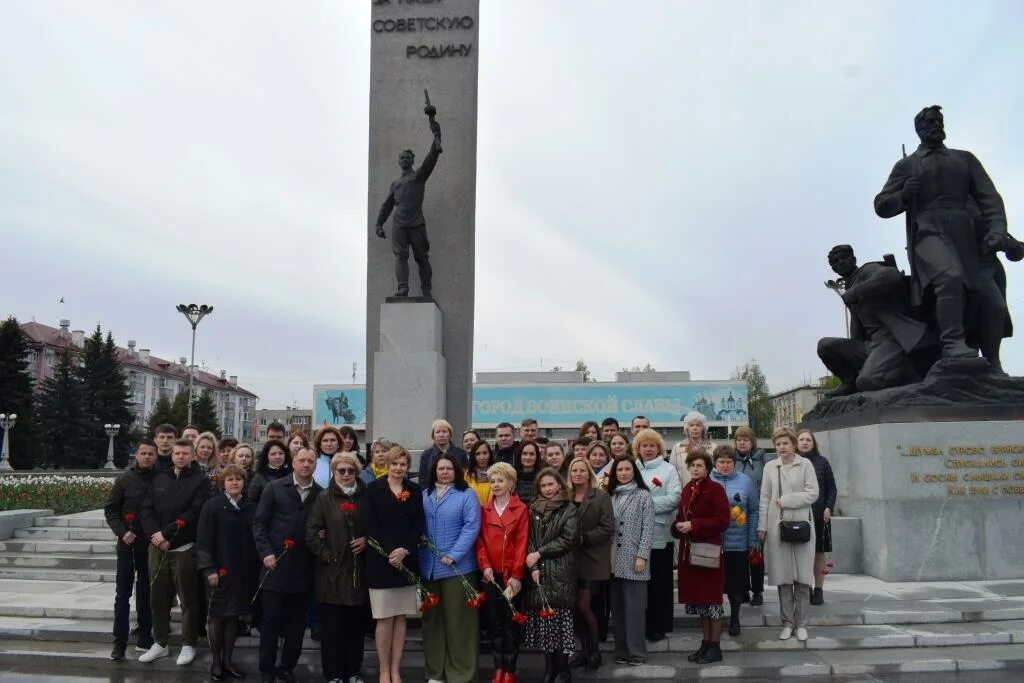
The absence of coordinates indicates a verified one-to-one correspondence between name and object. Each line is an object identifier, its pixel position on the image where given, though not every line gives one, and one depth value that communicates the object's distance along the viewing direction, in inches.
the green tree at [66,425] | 1790.1
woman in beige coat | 261.9
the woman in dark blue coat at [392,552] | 225.3
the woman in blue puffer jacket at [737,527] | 272.1
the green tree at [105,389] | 1909.4
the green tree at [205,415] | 2295.8
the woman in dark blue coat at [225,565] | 242.5
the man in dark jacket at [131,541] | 262.8
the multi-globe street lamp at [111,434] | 1535.2
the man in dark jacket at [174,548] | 258.5
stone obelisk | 525.0
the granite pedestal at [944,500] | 341.7
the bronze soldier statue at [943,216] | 375.2
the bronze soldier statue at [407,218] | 484.4
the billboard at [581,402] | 2010.3
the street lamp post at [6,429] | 1292.2
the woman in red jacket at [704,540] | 243.9
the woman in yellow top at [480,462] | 283.1
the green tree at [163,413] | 2054.6
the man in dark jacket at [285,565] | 231.8
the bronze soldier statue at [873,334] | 391.9
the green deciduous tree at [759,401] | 3309.5
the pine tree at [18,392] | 1595.7
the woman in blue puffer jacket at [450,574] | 228.2
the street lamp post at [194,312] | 1140.3
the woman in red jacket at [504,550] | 229.0
